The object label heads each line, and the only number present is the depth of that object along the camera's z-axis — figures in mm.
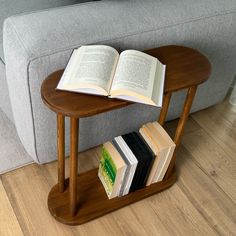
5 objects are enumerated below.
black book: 1097
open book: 830
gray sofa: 948
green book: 1053
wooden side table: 827
